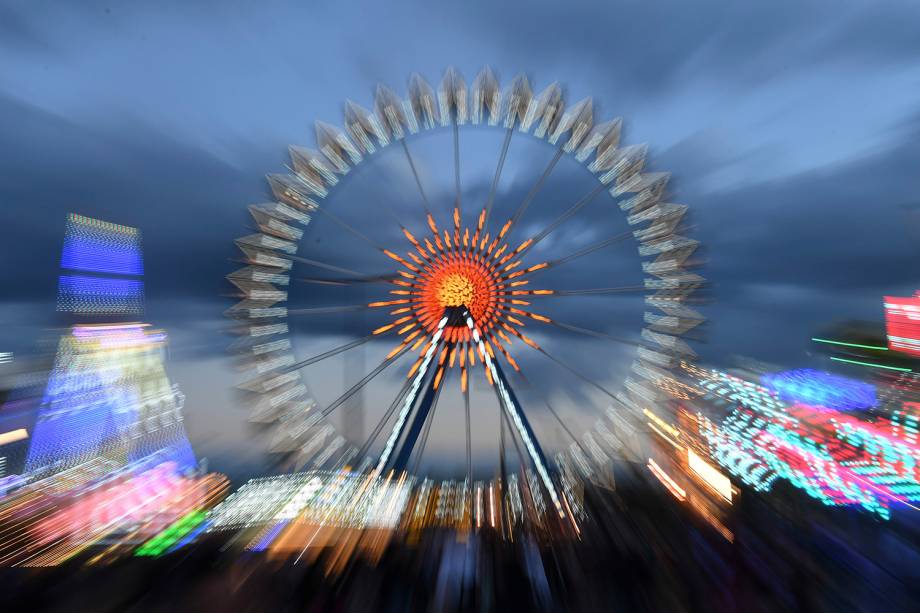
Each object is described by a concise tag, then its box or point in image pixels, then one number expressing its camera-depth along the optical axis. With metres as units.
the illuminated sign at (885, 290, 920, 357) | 29.74
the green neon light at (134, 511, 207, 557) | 12.31
